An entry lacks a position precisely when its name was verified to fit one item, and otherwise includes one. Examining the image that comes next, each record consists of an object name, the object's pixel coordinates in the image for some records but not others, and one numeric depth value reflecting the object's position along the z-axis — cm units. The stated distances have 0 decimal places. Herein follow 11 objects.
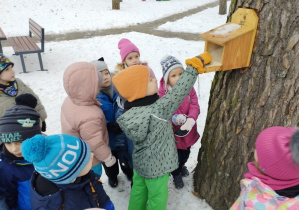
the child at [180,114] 236
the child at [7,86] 265
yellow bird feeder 167
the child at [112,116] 254
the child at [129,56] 322
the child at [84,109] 213
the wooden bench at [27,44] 596
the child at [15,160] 189
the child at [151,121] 187
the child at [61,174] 143
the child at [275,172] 123
